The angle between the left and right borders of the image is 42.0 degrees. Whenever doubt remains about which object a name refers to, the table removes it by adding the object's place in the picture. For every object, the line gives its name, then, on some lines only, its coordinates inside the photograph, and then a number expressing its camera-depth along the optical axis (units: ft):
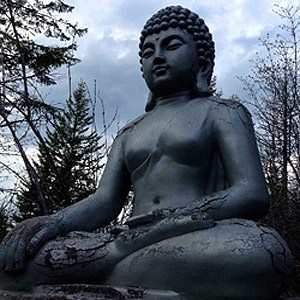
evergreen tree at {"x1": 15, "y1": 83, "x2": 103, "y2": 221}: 19.22
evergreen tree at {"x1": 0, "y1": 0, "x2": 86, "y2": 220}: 22.58
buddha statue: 5.69
